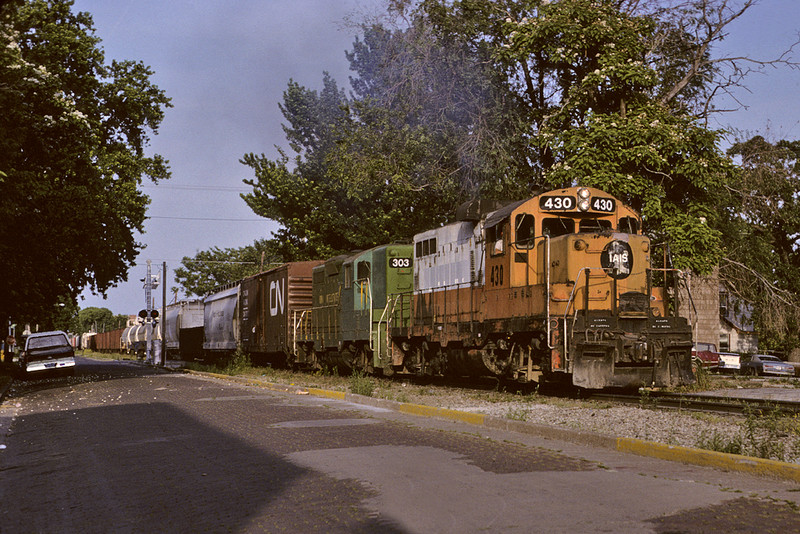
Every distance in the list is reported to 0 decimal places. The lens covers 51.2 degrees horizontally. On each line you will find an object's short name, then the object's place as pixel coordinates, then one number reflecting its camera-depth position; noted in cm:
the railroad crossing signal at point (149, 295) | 5115
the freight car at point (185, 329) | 5212
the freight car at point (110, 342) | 8638
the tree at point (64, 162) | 2359
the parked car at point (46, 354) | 3106
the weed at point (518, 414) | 1223
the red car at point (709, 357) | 3728
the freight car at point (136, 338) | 5618
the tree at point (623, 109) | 2233
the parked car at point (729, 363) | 4112
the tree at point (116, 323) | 16173
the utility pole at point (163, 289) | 5209
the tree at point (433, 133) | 2722
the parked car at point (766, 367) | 4031
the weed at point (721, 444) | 874
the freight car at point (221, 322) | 4014
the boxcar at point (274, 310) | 2980
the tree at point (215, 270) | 8512
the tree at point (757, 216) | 2475
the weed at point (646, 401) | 1388
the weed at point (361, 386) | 1765
